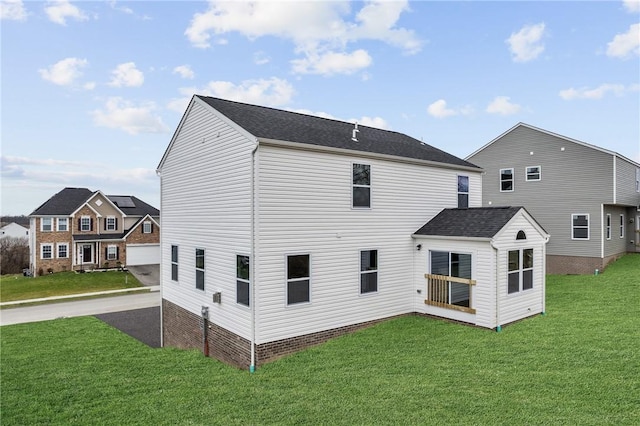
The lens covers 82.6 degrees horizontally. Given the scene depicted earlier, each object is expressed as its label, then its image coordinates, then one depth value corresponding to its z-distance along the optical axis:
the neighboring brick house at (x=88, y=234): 34.31
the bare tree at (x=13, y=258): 42.12
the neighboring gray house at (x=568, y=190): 20.65
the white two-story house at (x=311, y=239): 9.55
